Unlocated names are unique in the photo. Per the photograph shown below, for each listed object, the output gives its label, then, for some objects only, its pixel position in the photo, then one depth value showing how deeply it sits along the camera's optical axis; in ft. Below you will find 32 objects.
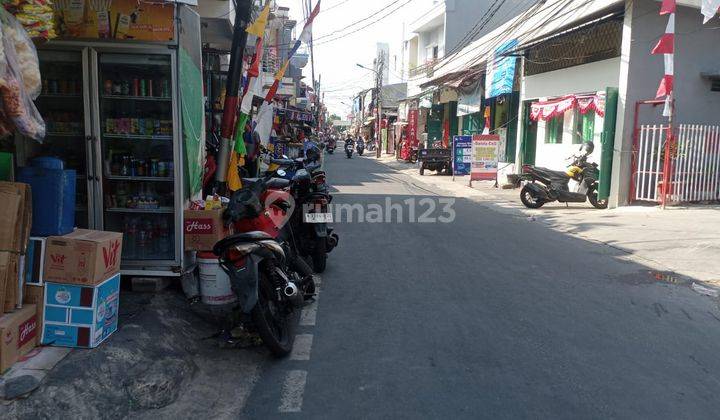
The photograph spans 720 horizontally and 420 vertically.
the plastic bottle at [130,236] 17.84
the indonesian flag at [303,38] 30.41
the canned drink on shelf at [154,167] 17.79
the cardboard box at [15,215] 11.17
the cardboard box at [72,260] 12.06
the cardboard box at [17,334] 10.62
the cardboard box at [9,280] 11.03
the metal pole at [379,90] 144.77
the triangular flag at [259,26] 20.45
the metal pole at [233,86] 20.79
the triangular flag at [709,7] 28.99
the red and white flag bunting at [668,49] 32.96
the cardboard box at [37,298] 12.05
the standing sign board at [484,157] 55.92
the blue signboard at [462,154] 64.69
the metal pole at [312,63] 40.71
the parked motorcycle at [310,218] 21.21
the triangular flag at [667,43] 33.52
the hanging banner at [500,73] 56.39
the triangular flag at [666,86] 34.01
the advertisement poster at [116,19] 15.21
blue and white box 12.12
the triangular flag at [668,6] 32.83
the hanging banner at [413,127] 105.91
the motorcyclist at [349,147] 131.34
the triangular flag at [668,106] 34.78
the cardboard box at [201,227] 16.98
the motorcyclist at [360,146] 149.07
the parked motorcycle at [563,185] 41.45
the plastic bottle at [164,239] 17.67
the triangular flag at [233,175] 24.22
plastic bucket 16.49
